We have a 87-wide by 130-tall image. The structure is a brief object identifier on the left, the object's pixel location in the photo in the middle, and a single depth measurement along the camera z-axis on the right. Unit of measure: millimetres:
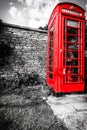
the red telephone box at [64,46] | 3389
